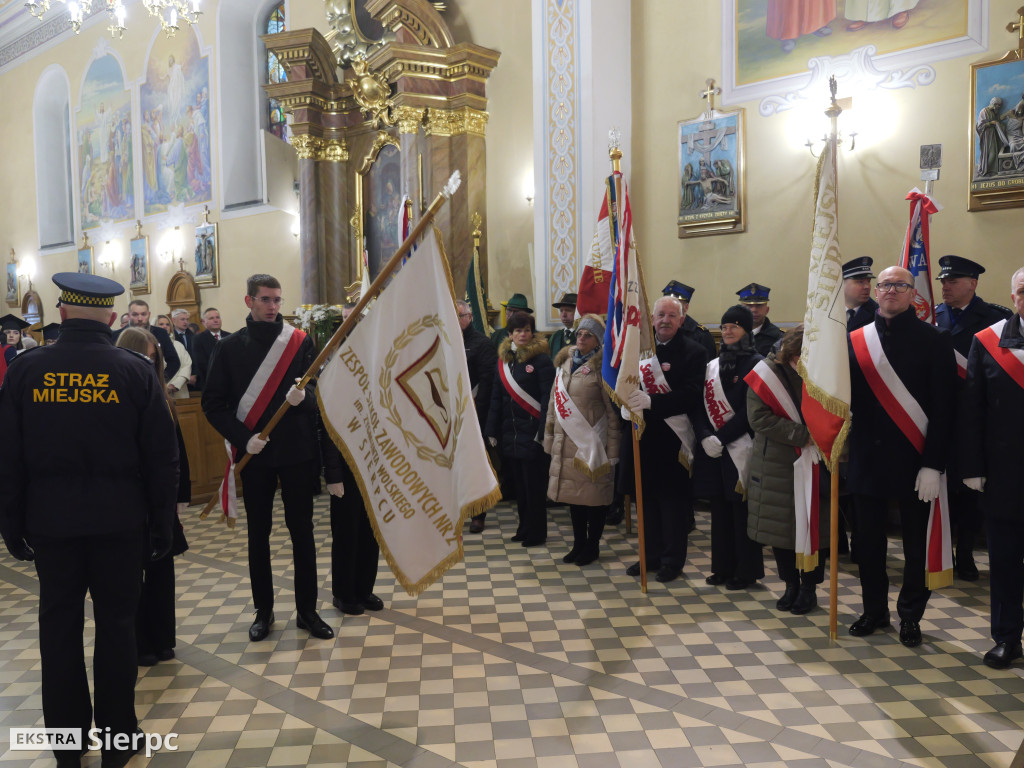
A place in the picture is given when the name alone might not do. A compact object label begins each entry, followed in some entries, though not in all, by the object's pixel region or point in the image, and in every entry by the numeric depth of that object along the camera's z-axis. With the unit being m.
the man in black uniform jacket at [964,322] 4.74
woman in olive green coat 4.13
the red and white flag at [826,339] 3.70
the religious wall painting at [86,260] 16.67
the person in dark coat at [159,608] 3.79
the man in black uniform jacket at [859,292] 5.00
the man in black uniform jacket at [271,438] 3.93
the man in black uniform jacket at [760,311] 5.60
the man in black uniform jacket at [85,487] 2.71
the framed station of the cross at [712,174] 7.33
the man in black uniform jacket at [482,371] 6.47
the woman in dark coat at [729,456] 4.58
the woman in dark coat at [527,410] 5.71
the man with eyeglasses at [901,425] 3.67
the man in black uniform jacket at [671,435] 4.80
